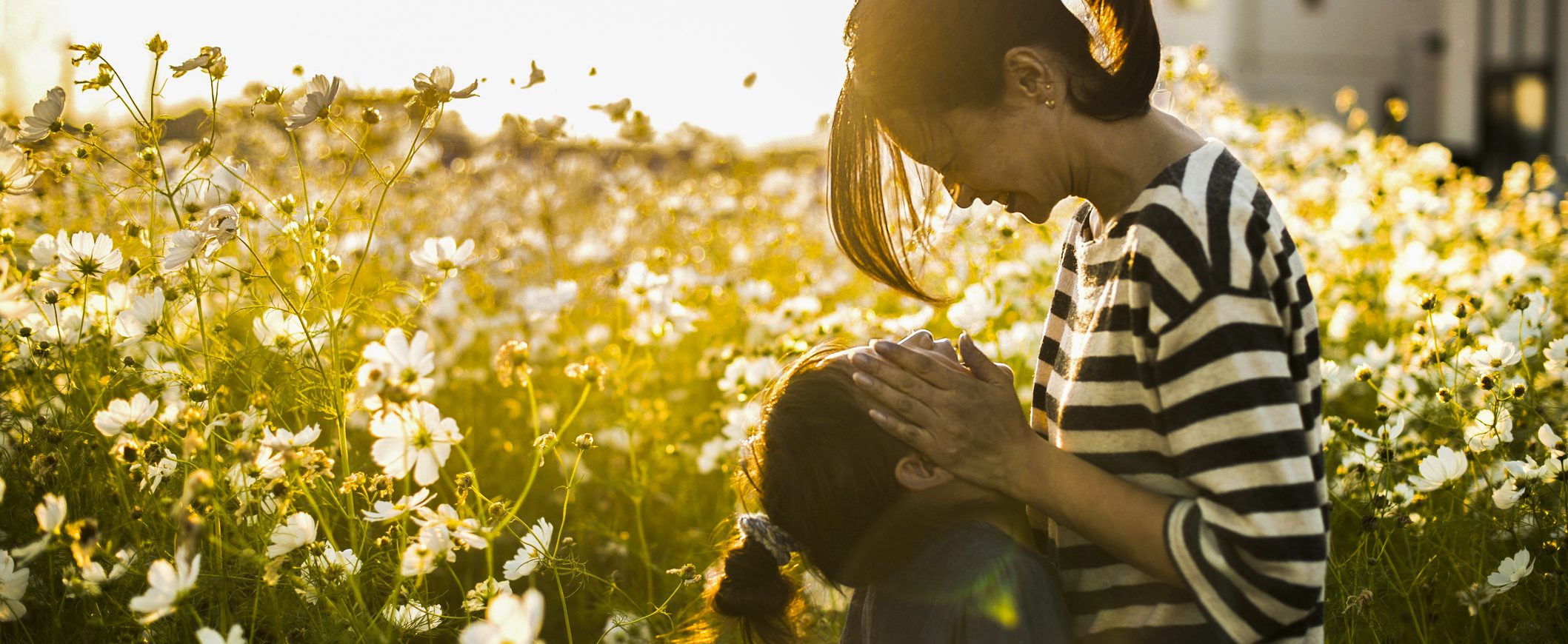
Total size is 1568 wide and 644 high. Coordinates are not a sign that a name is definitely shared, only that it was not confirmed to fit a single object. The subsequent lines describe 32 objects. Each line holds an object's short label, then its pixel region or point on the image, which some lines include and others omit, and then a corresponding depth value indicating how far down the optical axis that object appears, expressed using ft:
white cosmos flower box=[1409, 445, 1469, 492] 5.00
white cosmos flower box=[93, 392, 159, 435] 4.18
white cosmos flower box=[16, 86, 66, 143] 4.44
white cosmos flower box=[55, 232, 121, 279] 4.72
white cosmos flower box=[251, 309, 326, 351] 4.78
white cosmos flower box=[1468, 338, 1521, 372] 5.26
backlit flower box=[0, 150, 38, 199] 4.48
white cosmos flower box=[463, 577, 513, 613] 3.96
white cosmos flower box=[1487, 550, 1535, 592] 4.63
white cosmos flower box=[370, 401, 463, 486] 3.54
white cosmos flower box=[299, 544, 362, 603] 3.97
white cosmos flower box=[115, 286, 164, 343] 4.55
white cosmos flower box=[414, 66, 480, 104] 4.40
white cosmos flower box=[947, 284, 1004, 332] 6.93
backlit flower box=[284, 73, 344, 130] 4.29
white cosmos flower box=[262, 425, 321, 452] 3.62
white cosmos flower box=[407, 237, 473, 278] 4.90
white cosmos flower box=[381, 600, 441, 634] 4.15
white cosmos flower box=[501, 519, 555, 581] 4.31
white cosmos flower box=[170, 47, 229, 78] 4.40
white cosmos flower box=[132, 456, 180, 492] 4.21
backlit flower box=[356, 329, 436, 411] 3.33
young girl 3.81
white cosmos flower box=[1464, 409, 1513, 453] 4.95
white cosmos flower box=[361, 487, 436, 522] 3.53
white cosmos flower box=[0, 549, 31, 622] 3.95
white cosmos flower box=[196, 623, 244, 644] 3.22
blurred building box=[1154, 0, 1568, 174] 44.27
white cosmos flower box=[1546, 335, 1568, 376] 5.47
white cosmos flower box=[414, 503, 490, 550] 3.38
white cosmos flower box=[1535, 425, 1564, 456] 4.83
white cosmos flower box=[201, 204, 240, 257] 4.25
